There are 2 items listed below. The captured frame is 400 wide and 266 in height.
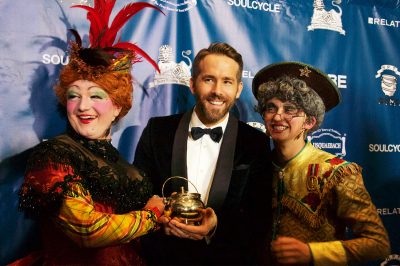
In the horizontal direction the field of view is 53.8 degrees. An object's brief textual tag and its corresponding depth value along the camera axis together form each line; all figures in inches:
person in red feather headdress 65.1
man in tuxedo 89.0
